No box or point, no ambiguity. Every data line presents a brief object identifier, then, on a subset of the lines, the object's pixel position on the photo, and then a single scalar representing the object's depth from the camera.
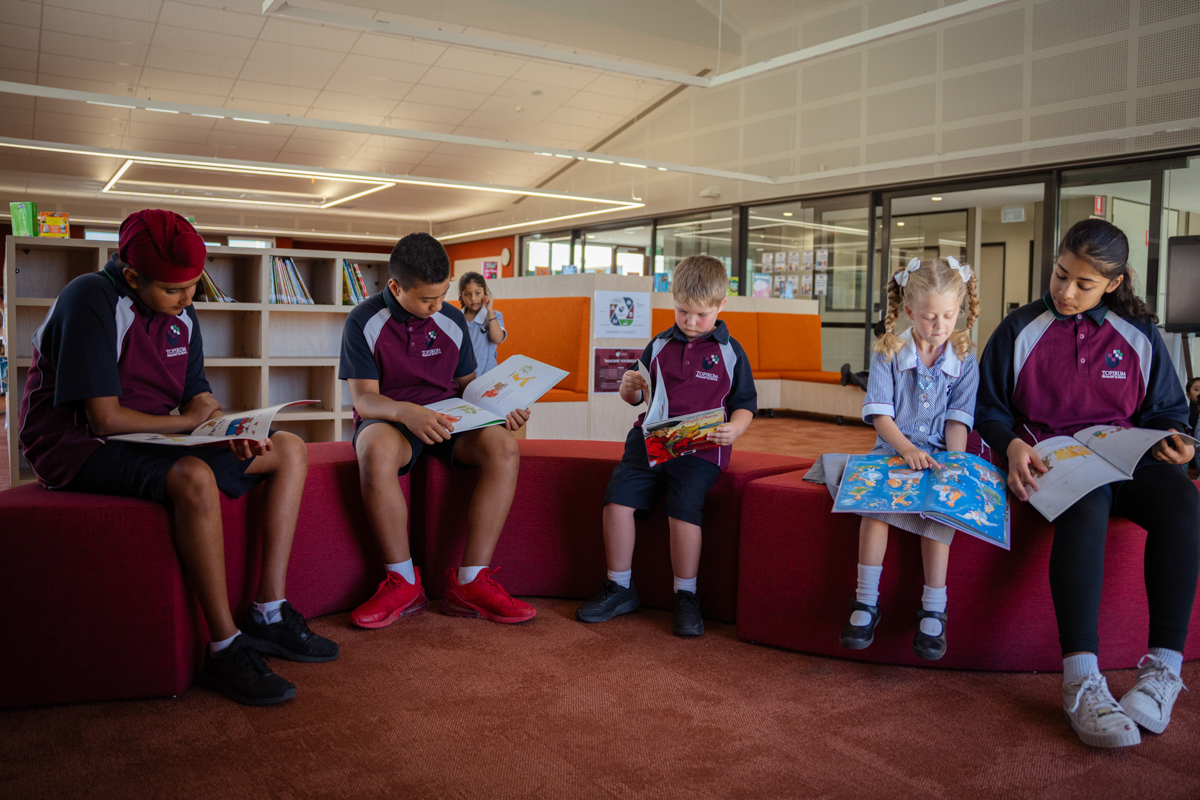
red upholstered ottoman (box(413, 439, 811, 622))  2.39
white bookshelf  3.91
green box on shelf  3.84
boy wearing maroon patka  1.68
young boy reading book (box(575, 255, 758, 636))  2.18
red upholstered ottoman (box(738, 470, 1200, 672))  1.92
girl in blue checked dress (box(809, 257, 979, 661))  1.97
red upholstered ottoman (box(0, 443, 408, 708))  1.61
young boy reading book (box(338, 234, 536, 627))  2.16
